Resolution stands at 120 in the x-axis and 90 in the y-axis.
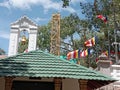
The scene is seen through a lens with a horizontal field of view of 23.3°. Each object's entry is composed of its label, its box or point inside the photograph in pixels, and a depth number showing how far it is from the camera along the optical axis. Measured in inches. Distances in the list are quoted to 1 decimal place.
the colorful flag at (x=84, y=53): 1095.6
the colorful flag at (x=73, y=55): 1102.4
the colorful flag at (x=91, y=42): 1072.5
